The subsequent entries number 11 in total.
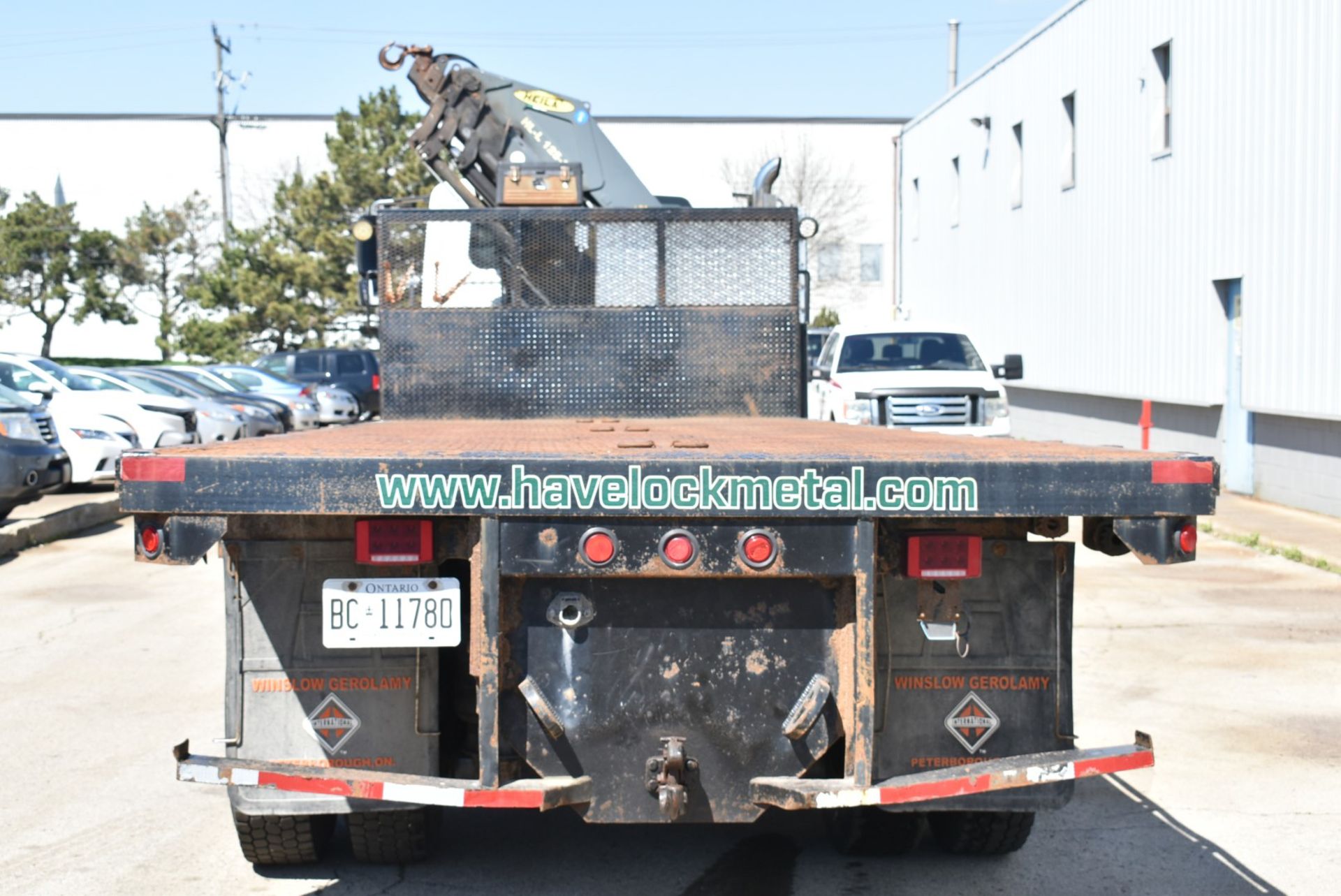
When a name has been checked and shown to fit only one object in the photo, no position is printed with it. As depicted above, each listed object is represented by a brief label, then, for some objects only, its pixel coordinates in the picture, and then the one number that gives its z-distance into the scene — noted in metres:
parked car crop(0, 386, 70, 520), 14.14
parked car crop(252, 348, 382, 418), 33.16
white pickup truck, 18.17
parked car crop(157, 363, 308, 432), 25.55
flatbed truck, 4.19
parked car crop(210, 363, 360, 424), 29.72
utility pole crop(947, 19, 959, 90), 48.34
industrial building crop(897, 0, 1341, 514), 16.27
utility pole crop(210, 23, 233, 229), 46.97
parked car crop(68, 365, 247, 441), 20.95
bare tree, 53.47
